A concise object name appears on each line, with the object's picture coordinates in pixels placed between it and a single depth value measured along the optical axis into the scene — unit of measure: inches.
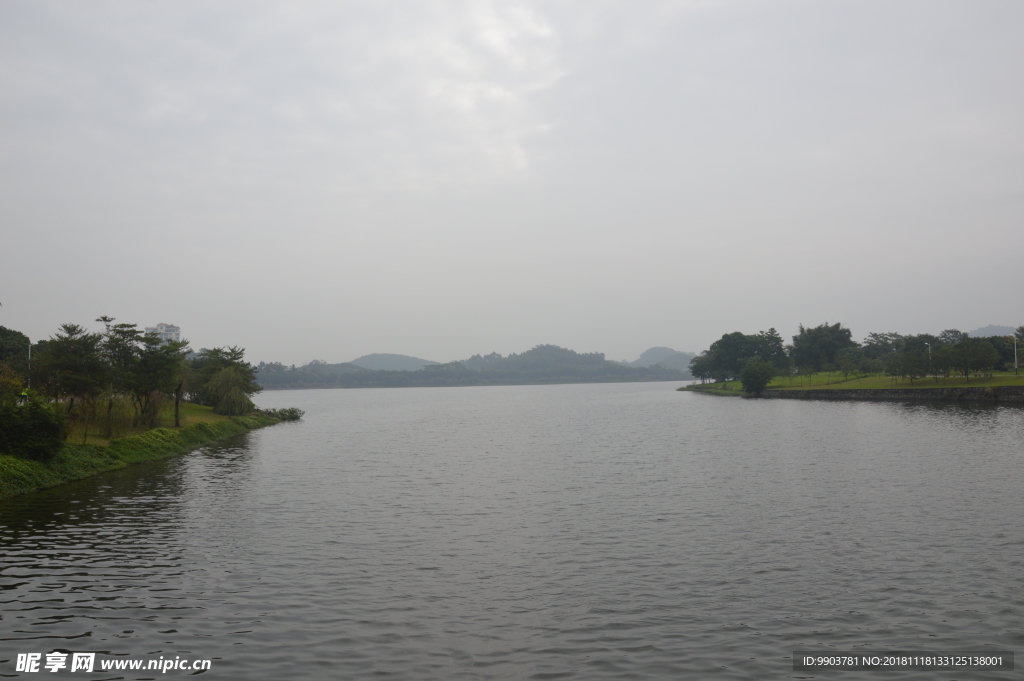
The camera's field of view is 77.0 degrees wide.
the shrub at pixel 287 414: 3755.9
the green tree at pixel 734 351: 7603.4
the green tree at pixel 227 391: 3152.1
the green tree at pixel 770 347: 7613.2
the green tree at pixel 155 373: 2127.2
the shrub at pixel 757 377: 5649.6
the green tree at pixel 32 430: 1289.4
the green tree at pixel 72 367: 1675.3
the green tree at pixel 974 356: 3946.9
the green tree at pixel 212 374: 3189.0
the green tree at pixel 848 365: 5387.3
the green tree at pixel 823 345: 7175.2
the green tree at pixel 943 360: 4166.8
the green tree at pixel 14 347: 3024.1
